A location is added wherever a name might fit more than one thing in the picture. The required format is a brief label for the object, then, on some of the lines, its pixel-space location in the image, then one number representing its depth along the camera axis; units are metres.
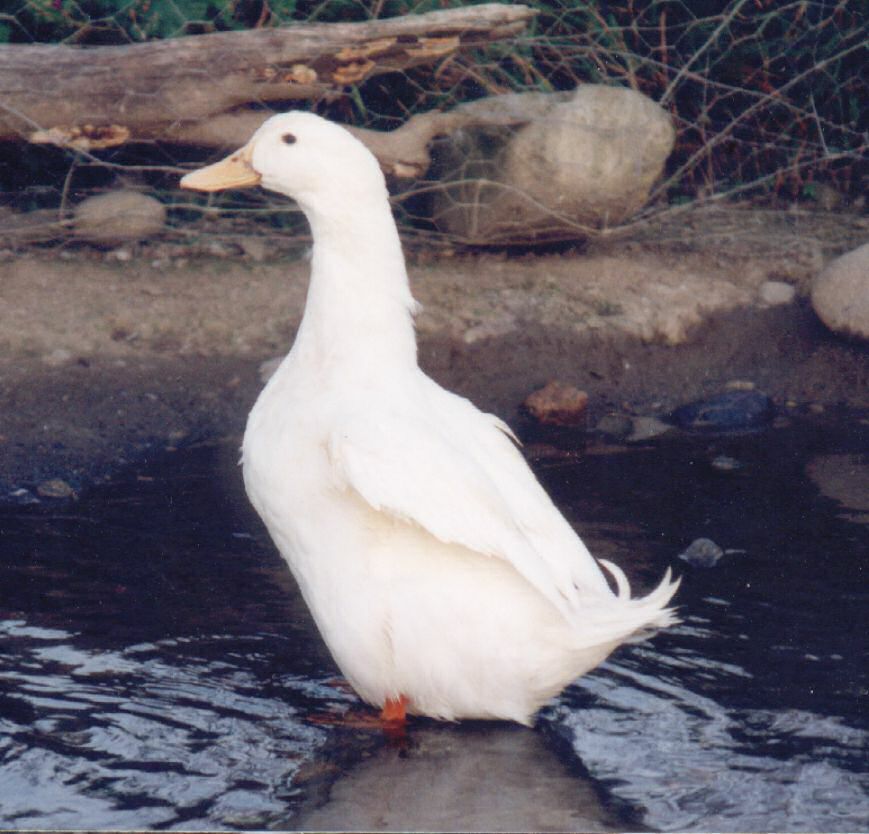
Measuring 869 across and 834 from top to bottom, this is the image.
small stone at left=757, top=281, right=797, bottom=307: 6.35
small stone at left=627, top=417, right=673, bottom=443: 5.41
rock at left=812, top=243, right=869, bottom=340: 5.93
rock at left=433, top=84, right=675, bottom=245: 6.12
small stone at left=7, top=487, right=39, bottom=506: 4.64
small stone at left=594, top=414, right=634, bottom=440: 5.45
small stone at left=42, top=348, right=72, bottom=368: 5.41
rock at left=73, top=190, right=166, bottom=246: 6.02
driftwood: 5.45
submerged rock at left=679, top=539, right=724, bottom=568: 4.24
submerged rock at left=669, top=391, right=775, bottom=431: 5.53
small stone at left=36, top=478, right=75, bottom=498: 4.69
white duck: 3.08
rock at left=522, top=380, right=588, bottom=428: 5.46
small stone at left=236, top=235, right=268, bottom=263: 6.29
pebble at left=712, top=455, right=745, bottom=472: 5.08
